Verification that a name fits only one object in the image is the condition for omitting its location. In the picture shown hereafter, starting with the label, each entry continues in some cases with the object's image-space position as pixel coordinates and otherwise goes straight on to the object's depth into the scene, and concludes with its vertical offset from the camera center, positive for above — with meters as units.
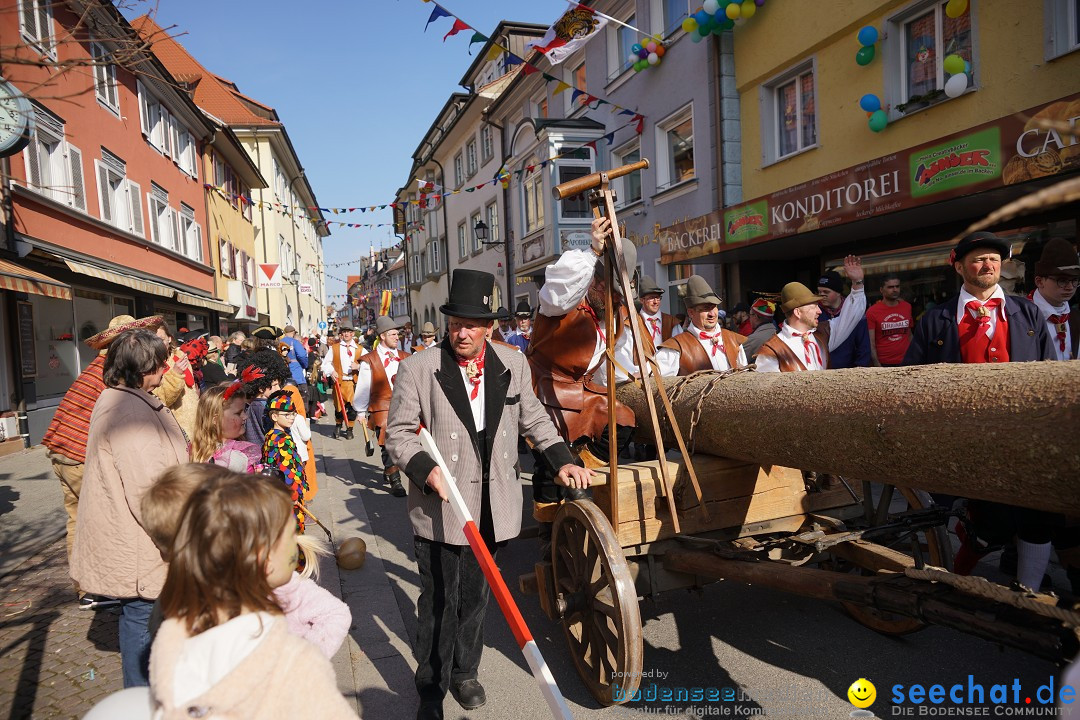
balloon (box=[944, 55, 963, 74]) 7.91 +3.02
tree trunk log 1.70 -0.35
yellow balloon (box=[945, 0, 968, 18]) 7.77 +3.64
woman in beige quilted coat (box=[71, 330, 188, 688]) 2.50 -0.63
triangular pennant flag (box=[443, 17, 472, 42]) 10.24 +4.95
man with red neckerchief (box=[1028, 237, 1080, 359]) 4.21 +0.15
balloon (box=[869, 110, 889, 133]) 8.98 +2.70
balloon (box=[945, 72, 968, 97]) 7.92 +2.77
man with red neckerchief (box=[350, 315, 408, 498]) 7.29 -0.44
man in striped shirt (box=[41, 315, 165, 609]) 3.94 -0.39
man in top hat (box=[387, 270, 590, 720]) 2.78 -0.57
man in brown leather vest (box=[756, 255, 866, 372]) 3.94 -0.12
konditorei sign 5.86 +1.46
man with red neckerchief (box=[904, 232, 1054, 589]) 3.38 -0.05
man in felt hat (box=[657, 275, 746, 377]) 4.32 -0.12
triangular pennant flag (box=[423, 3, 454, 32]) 10.10 +5.09
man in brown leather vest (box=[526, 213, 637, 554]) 3.55 -0.24
